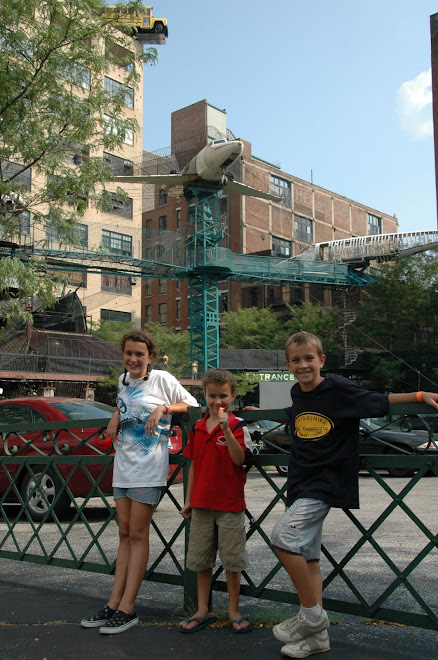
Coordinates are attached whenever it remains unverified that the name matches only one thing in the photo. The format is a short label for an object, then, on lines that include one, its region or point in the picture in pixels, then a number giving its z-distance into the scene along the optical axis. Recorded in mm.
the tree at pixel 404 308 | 45500
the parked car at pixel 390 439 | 13025
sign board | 35438
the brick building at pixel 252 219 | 63750
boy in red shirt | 3656
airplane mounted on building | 36125
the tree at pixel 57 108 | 10516
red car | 7871
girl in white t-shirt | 3885
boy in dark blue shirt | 3227
